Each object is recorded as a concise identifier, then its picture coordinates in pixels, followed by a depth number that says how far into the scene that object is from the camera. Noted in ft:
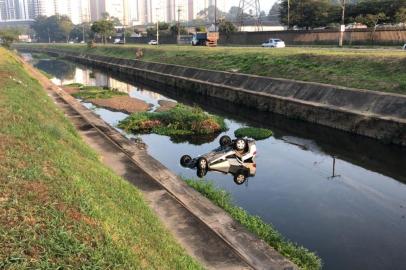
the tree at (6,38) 387.75
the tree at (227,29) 309.53
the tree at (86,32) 585.06
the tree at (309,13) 248.93
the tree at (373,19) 195.68
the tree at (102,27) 427.74
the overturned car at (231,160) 62.54
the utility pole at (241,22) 375.72
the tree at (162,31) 396.92
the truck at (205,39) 269.64
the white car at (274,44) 216.95
